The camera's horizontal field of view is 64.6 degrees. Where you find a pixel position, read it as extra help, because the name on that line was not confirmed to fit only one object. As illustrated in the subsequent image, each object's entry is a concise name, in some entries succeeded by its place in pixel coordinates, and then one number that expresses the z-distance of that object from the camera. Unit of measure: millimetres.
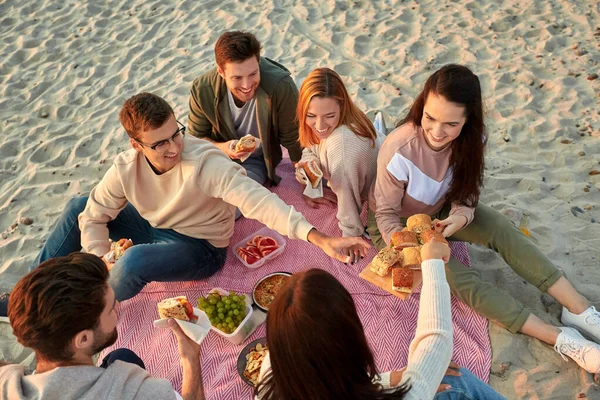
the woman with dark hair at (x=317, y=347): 1597
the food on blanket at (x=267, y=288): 3468
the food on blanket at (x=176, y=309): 2729
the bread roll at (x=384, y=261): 3111
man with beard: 1982
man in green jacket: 3672
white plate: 2670
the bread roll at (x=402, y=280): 3000
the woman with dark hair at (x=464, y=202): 2934
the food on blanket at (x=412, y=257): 2982
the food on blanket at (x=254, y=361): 2984
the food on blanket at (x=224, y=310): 3213
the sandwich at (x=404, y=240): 3072
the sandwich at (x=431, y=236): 2996
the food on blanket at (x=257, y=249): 3877
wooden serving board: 3043
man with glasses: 3043
